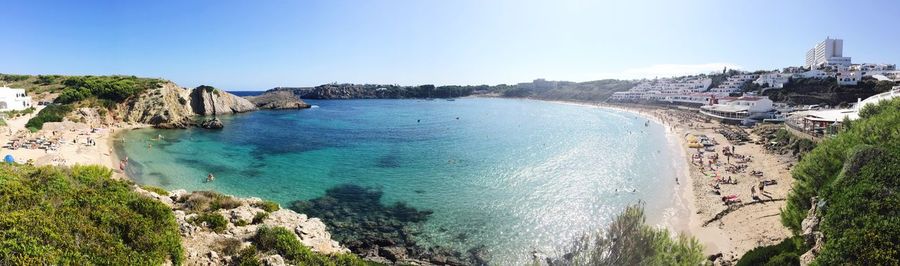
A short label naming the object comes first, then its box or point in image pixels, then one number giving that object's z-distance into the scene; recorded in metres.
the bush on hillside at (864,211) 11.45
